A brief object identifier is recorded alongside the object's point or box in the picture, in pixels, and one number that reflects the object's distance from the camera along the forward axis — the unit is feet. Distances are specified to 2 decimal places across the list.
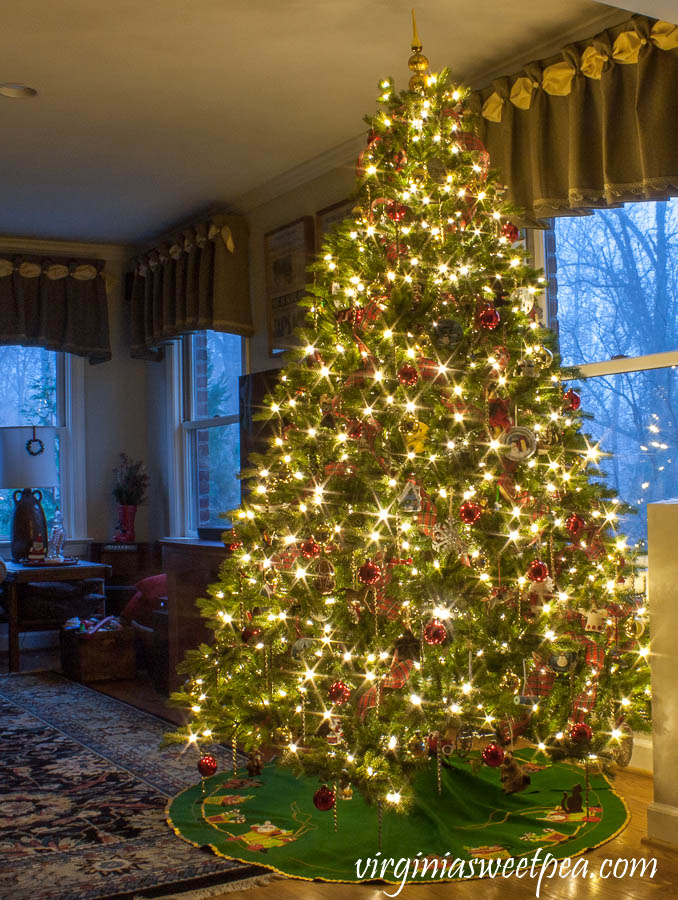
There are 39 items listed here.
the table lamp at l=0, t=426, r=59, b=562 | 19.26
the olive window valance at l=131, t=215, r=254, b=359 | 17.87
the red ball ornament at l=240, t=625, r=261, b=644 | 9.63
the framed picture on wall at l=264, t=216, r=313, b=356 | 16.51
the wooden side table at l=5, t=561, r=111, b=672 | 17.76
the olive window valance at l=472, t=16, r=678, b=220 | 10.23
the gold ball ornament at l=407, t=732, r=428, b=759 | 8.97
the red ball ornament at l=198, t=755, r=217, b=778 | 9.53
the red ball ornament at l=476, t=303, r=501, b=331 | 9.18
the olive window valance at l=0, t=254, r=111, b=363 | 20.11
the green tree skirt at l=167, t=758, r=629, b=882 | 8.23
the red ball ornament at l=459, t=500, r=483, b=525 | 8.58
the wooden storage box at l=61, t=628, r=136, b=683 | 16.79
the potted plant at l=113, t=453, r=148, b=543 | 20.93
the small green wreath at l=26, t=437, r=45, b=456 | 19.60
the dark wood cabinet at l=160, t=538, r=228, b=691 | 14.92
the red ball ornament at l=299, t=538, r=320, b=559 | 9.30
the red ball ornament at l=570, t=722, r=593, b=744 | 8.85
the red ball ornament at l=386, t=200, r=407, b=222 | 9.67
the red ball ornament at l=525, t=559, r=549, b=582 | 8.70
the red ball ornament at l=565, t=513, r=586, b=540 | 9.32
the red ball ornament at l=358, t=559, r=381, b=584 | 8.45
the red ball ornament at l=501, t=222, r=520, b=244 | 10.06
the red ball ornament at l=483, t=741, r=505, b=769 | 8.49
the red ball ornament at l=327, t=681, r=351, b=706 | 8.46
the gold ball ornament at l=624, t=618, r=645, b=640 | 9.54
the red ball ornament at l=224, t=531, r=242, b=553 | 10.16
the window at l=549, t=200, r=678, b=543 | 10.96
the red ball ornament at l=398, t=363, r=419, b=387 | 9.05
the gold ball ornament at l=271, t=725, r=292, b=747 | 9.52
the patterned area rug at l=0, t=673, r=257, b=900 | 7.97
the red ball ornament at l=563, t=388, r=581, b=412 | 9.93
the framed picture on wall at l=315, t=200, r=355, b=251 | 15.43
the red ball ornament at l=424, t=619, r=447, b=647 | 8.29
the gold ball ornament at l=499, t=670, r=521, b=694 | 8.89
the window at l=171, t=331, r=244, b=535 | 19.40
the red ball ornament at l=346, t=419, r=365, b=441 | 9.45
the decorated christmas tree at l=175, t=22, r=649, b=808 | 8.84
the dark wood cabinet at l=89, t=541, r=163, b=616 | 20.61
